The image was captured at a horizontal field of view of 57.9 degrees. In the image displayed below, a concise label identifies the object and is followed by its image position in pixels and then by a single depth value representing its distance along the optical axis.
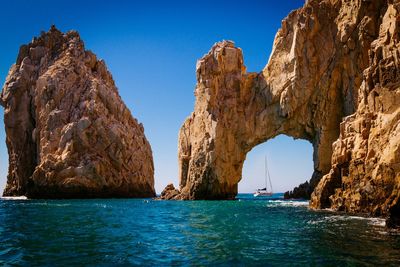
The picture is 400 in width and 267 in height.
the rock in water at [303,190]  54.88
